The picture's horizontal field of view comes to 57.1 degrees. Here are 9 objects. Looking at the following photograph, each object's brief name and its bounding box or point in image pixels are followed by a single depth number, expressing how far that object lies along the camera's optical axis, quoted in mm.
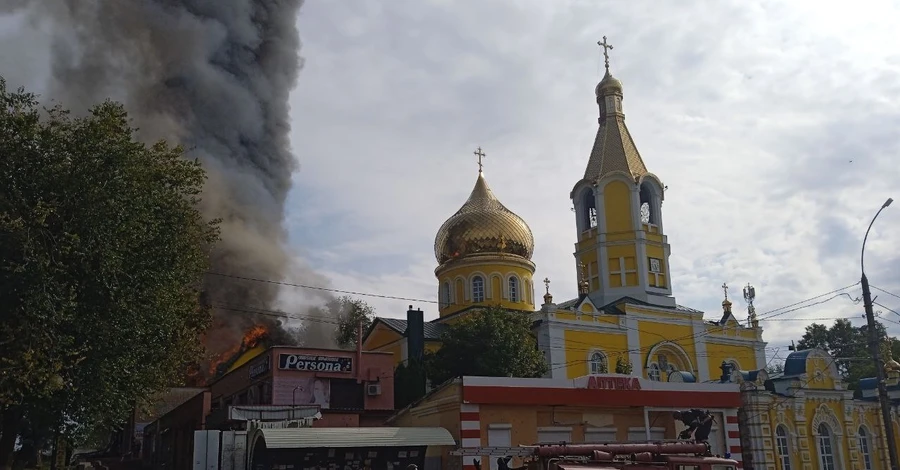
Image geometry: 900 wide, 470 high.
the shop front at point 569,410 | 24672
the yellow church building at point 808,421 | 31000
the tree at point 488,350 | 38406
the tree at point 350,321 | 55781
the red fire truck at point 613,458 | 14531
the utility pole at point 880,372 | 20766
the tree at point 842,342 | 70375
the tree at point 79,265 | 20406
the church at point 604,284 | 44625
